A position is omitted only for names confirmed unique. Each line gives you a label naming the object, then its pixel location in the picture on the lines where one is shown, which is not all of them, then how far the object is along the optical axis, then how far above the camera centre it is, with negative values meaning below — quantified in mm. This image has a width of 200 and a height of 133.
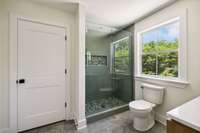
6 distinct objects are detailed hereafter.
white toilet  1924 -746
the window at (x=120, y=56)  3154 +292
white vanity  782 -415
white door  1923 -161
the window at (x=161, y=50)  2060 +336
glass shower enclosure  2785 -123
